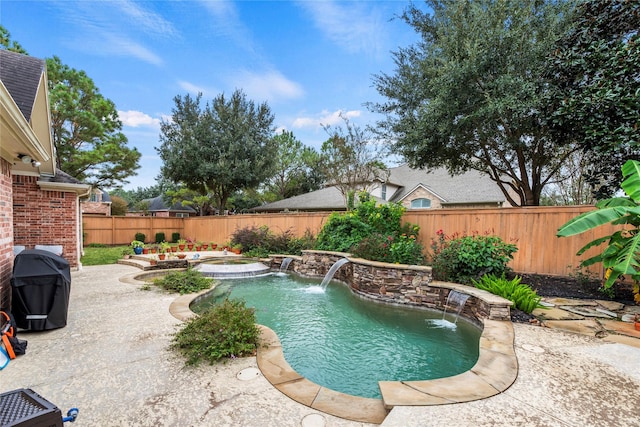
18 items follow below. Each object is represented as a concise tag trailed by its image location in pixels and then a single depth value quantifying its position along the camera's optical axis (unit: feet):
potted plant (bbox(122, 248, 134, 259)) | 39.29
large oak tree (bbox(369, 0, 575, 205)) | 22.13
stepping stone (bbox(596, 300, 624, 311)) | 16.28
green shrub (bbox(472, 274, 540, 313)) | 15.80
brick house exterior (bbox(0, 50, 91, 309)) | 13.39
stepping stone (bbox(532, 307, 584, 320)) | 15.02
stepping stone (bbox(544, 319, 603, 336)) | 13.47
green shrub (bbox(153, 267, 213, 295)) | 22.15
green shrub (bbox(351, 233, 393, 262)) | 25.22
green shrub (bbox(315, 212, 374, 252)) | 31.30
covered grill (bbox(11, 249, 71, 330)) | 13.05
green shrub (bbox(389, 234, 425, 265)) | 24.17
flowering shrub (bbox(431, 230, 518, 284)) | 19.76
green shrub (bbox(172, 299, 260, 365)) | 10.86
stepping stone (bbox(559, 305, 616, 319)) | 15.39
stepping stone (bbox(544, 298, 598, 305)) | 17.29
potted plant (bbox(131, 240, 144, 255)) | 40.58
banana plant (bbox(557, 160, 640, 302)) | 12.96
